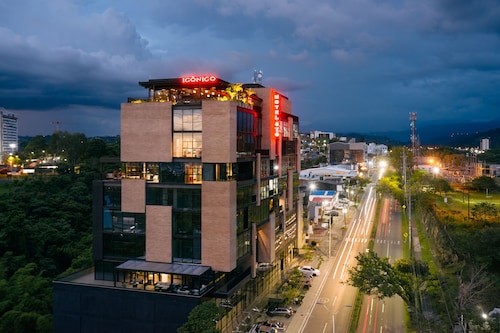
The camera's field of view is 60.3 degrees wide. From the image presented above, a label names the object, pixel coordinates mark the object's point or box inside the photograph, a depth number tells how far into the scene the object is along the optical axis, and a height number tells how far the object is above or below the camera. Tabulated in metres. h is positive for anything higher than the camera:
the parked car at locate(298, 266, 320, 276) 63.12 -16.11
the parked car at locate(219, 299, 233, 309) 44.34 -14.79
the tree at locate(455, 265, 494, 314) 39.88 -12.76
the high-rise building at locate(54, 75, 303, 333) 42.22 -5.80
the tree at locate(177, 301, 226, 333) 35.72 -13.31
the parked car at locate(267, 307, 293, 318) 49.69 -17.41
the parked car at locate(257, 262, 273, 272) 55.19 -13.64
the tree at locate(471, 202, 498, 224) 71.75 -8.67
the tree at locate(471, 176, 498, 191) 116.25 -5.81
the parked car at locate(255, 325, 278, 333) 44.49 -17.47
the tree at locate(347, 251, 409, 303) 45.44 -12.65
